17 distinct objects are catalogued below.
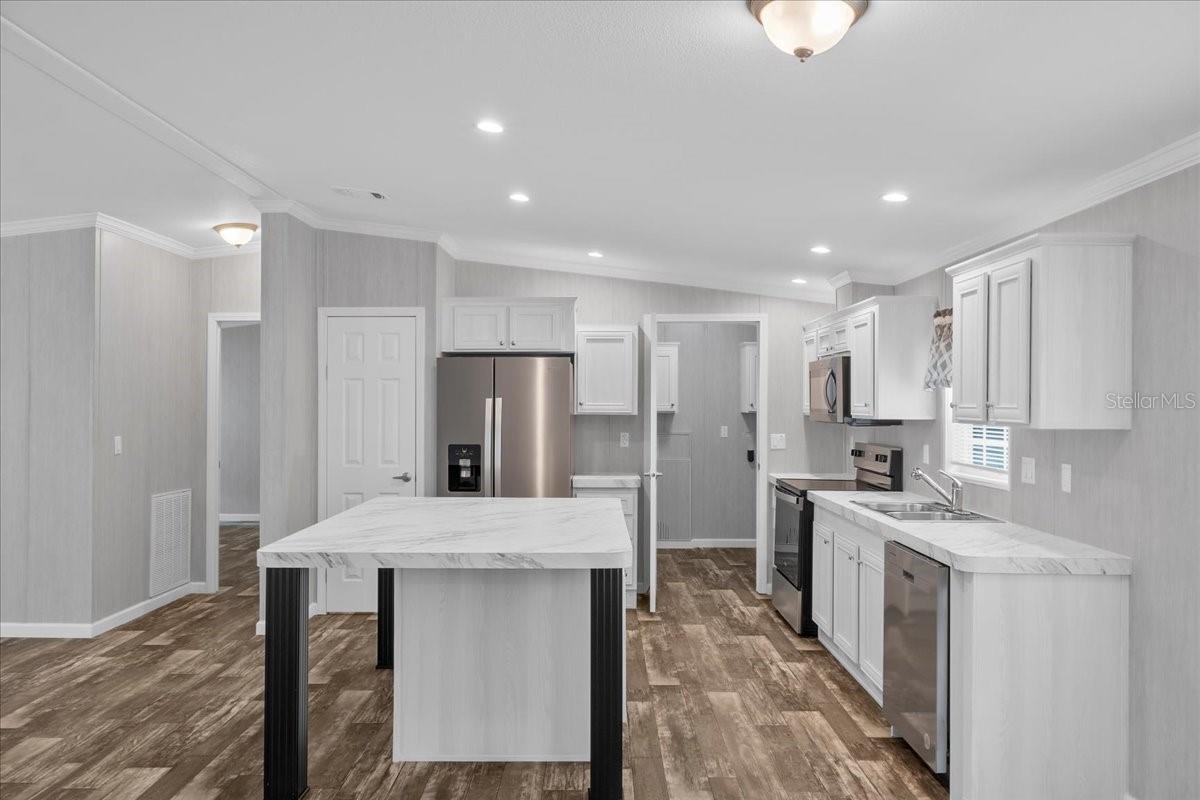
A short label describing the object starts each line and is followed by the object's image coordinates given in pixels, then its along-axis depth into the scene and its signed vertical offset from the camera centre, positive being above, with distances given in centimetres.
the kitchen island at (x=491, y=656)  298 -104
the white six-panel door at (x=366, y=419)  506 -14
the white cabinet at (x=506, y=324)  519 +54
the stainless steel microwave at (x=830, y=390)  456 +7
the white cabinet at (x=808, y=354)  535 +35
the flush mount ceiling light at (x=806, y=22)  169 +89
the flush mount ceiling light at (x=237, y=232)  487 +112
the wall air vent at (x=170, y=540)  516 -103
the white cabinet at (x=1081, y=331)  266 +26
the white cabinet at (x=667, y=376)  707 +23
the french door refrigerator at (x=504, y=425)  498 -18
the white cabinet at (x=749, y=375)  714 +25
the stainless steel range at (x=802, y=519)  453 -76
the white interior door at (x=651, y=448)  530 -35
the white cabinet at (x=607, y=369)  546 +23
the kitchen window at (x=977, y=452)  353 -26
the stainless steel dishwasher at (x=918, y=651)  276 -100
